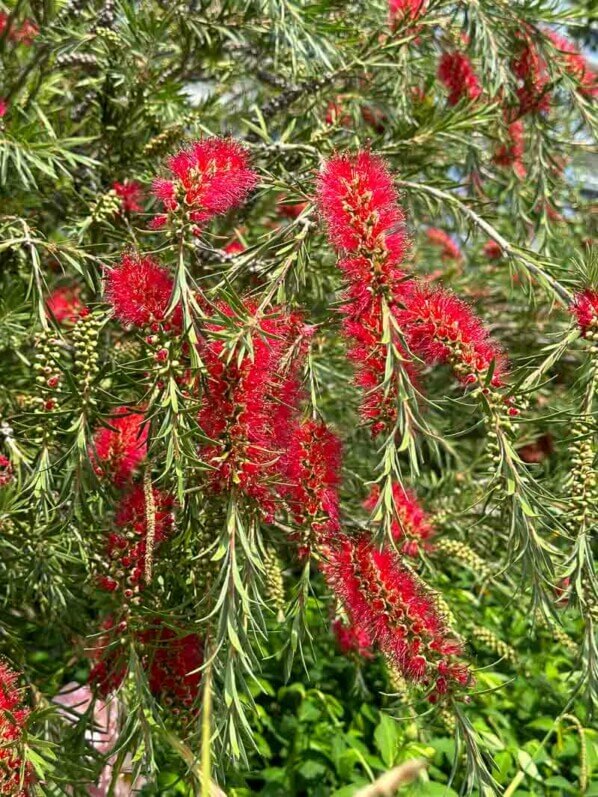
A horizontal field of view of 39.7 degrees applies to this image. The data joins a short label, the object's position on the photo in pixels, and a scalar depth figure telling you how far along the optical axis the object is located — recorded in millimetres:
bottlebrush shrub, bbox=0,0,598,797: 789
